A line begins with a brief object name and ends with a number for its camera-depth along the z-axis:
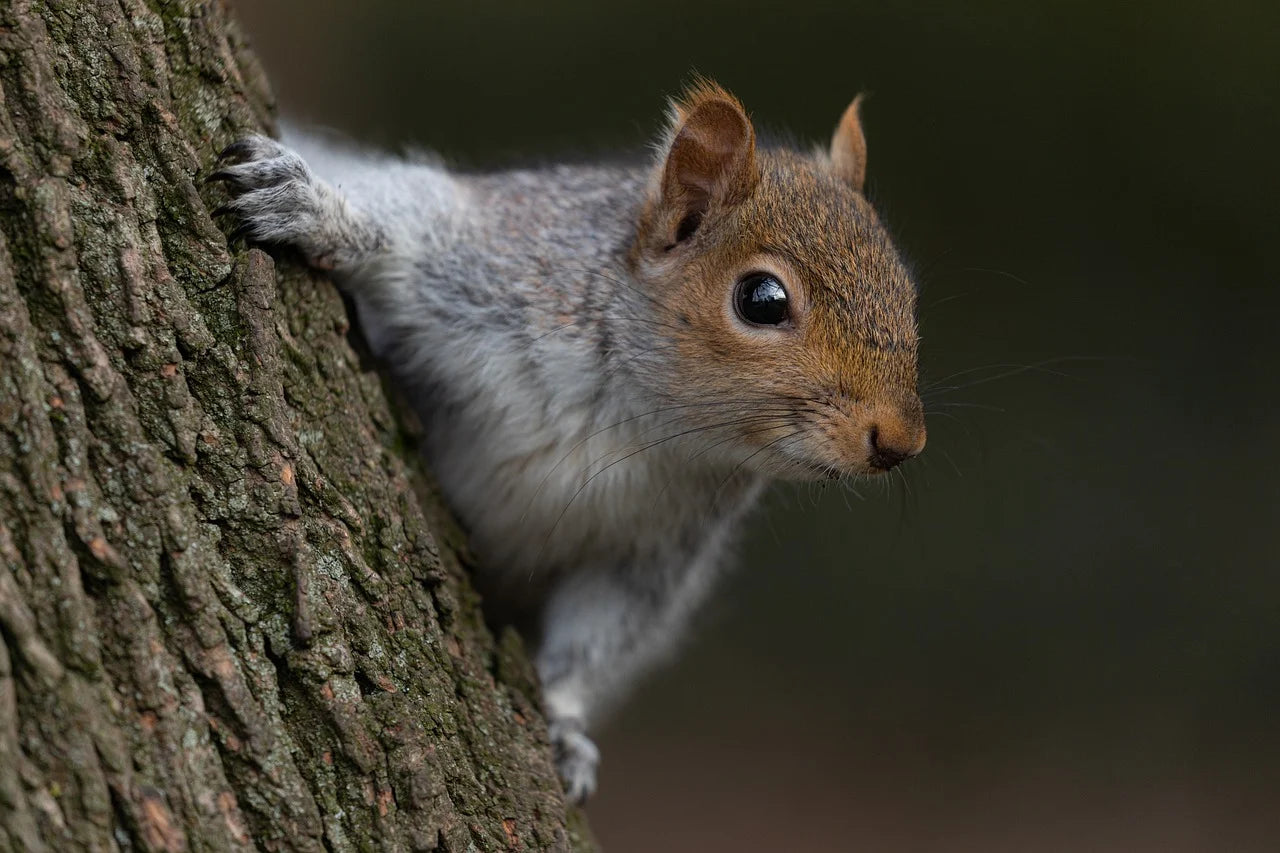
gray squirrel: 2.96
